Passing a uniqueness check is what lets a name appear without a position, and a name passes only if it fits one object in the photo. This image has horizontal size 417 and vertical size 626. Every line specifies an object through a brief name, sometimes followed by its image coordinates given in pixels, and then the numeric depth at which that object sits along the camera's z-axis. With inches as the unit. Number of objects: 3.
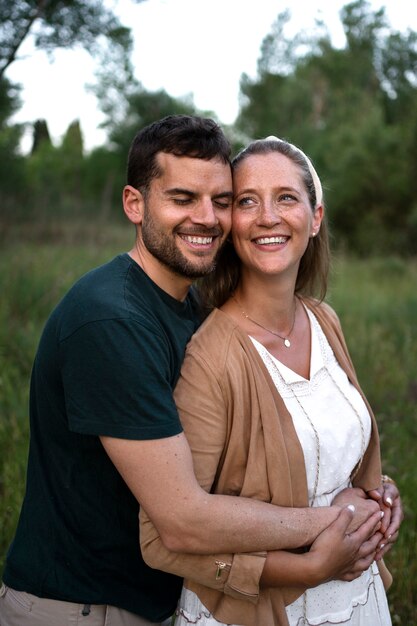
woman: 81.8
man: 74.6
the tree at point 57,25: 205.9
